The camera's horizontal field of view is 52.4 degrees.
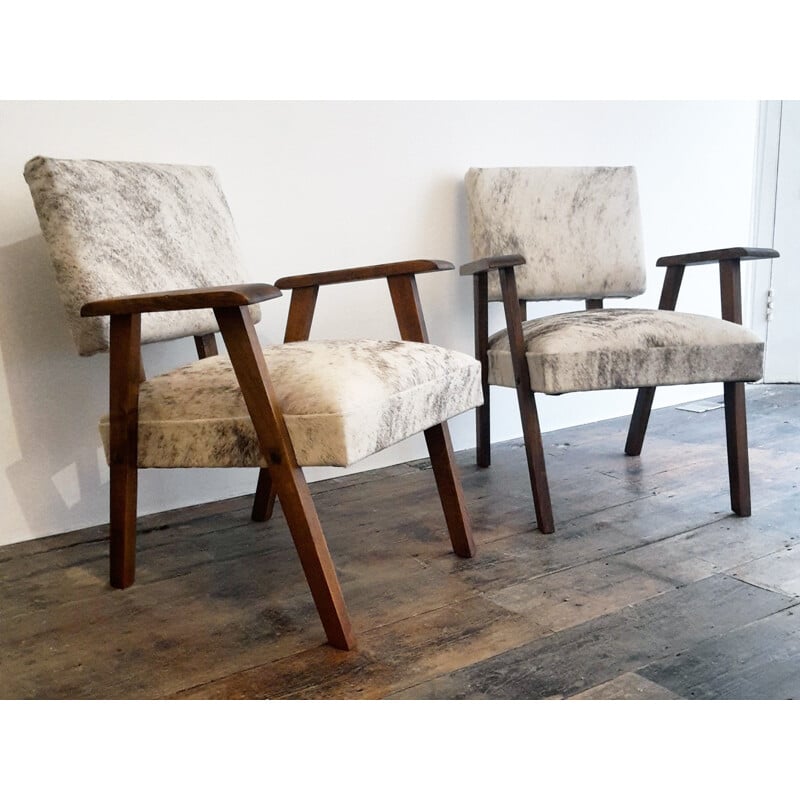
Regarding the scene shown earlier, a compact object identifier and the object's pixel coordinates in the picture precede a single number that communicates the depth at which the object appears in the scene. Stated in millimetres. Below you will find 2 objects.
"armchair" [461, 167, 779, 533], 1873
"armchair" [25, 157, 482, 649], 1336
